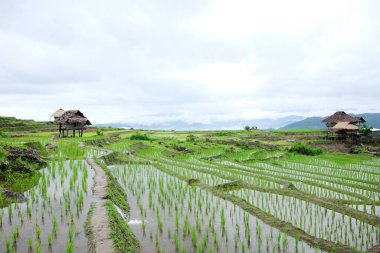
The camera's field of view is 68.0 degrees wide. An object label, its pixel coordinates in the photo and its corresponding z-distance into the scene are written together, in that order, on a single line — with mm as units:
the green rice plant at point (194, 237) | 5412
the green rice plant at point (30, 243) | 4741
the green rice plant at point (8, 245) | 4551
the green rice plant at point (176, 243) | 5226
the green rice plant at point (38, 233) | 5116
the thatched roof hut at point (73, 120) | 29688
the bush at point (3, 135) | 23016
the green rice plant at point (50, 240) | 4914
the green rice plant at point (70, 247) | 4442
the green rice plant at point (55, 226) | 5372
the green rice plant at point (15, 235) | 4922
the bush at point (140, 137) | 28462
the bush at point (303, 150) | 24344
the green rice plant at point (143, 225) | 6000
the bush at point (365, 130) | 35719
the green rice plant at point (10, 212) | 5956
